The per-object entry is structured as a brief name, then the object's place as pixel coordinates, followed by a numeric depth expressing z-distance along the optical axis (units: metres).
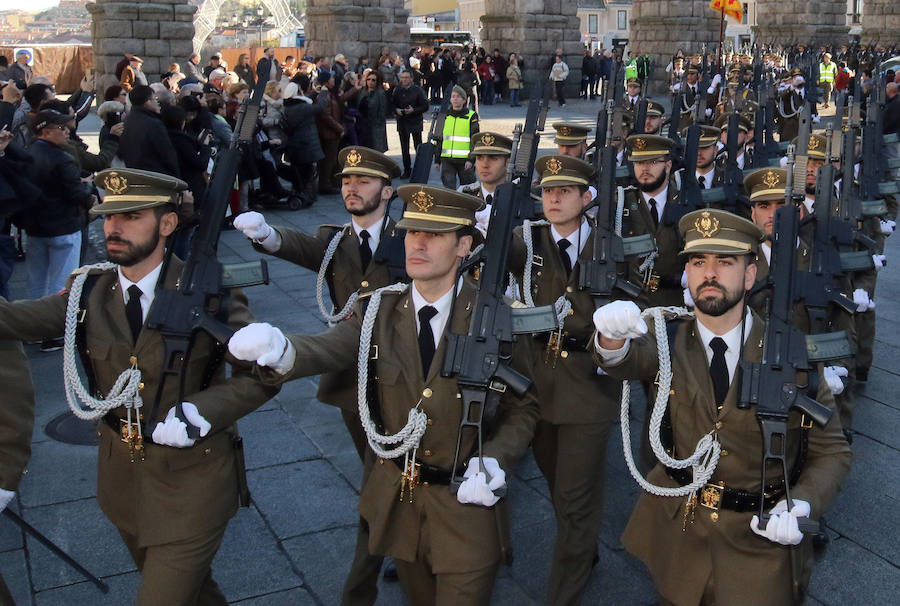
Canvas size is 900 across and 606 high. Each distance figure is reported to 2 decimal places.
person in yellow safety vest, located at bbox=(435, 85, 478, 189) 11.17
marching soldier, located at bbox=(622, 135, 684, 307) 6.23
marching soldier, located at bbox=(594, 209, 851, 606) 3.40
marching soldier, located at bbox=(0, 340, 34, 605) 3.64
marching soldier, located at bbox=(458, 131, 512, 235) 7.12
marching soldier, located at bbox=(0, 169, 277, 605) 3.61
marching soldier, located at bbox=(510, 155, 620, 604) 4.56
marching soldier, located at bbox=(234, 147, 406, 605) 5.24
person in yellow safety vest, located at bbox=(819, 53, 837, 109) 26.16
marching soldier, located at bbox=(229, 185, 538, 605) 3.56
